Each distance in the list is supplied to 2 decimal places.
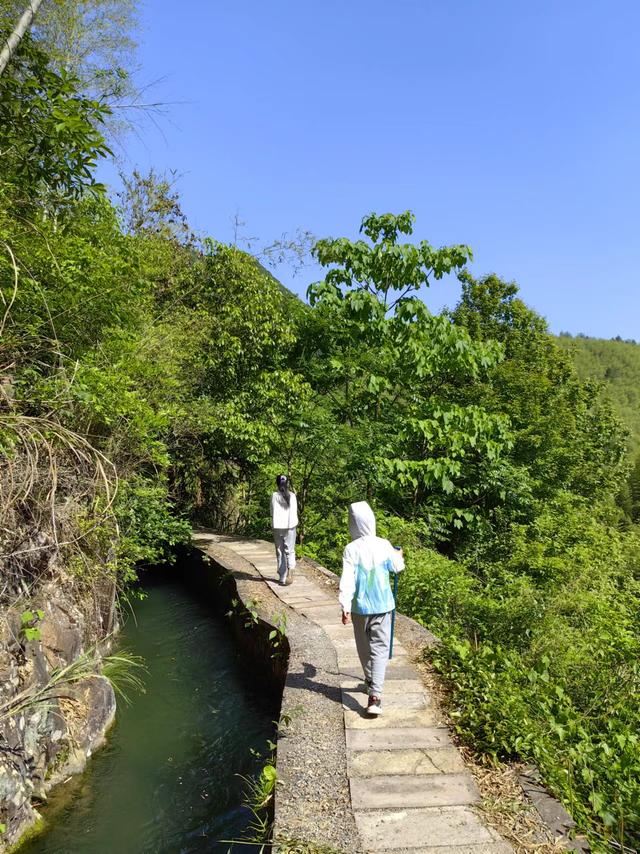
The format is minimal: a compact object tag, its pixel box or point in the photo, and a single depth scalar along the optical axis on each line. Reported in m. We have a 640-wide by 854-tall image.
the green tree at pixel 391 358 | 10.27
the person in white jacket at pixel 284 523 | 8.16
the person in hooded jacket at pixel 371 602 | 4.51
